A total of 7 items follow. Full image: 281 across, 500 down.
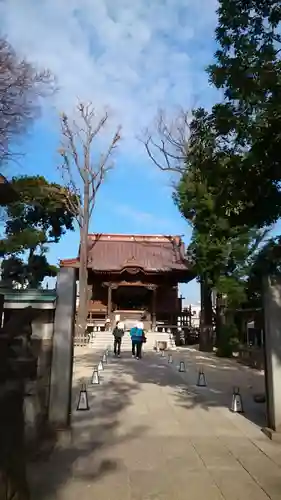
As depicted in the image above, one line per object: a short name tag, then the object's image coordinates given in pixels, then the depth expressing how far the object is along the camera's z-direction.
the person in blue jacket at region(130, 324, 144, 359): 17.62
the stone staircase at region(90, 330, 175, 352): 24.59
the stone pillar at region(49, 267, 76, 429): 6.39
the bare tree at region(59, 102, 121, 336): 28.30
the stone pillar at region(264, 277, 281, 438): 6.47
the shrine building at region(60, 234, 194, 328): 30.48
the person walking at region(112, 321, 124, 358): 18.94
